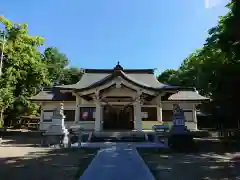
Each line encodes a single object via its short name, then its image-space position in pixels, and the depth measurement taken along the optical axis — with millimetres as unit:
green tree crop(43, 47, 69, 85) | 35583
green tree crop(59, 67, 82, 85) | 36409
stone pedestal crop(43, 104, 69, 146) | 10135
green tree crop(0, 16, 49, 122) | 18101
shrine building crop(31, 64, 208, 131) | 14793
